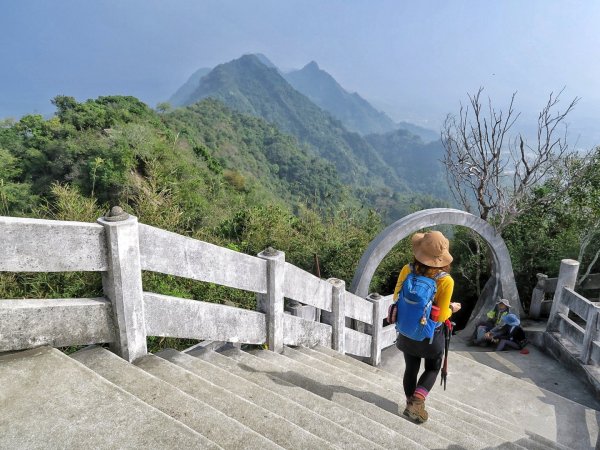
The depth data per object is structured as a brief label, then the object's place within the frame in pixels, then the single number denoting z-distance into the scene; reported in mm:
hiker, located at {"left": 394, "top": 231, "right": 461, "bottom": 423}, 3145
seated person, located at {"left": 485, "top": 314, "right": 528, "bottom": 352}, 6734
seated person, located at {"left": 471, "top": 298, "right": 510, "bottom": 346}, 7003
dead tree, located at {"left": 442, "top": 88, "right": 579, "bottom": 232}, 8367
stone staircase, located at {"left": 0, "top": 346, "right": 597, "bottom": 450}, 2023
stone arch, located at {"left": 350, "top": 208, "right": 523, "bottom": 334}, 5887
